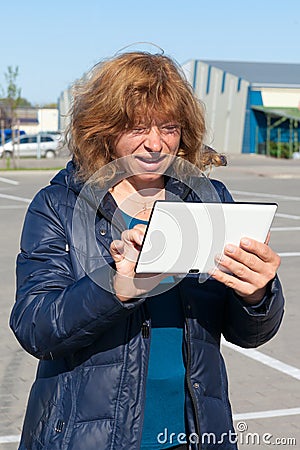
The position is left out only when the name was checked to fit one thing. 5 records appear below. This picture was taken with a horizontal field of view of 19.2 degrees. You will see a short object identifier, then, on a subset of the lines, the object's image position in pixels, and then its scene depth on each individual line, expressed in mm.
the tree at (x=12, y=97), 38438
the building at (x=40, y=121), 64969
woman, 2312
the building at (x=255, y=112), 51244
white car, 46656
